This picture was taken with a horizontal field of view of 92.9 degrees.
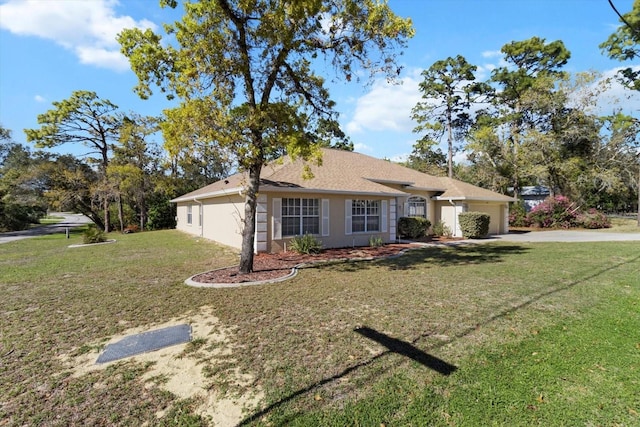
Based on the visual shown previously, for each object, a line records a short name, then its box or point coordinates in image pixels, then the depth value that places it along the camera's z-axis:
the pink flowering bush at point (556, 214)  24.53
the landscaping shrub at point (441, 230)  18.67
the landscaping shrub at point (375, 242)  14.09
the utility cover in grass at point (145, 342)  3.97
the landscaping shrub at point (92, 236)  16.11
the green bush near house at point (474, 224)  17.50
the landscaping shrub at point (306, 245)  12.00
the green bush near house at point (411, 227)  17.05
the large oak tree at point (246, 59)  7.47
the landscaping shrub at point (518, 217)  26.32
